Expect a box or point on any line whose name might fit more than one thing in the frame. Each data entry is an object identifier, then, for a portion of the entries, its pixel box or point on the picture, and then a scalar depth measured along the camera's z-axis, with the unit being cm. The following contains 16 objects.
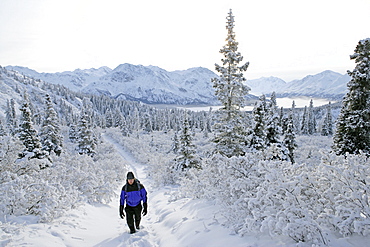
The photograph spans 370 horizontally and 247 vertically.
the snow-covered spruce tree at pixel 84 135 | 2545
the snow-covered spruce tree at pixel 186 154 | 1842
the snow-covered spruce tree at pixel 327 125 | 6019
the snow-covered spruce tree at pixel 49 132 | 2209
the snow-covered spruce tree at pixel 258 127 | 1571
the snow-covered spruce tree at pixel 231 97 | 1335
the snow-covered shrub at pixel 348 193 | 333
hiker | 659
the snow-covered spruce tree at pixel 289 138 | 2078
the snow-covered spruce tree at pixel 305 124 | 6838
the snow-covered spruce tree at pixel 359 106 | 1371
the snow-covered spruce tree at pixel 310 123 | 6775
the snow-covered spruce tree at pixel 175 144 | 3825
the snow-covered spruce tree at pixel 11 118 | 6848
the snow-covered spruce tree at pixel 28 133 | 1766
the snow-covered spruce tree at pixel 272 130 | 1645
